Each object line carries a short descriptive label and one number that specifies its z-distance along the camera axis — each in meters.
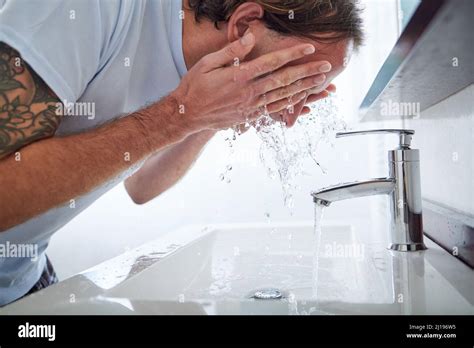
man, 0.49
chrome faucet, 0.60
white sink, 0.40
